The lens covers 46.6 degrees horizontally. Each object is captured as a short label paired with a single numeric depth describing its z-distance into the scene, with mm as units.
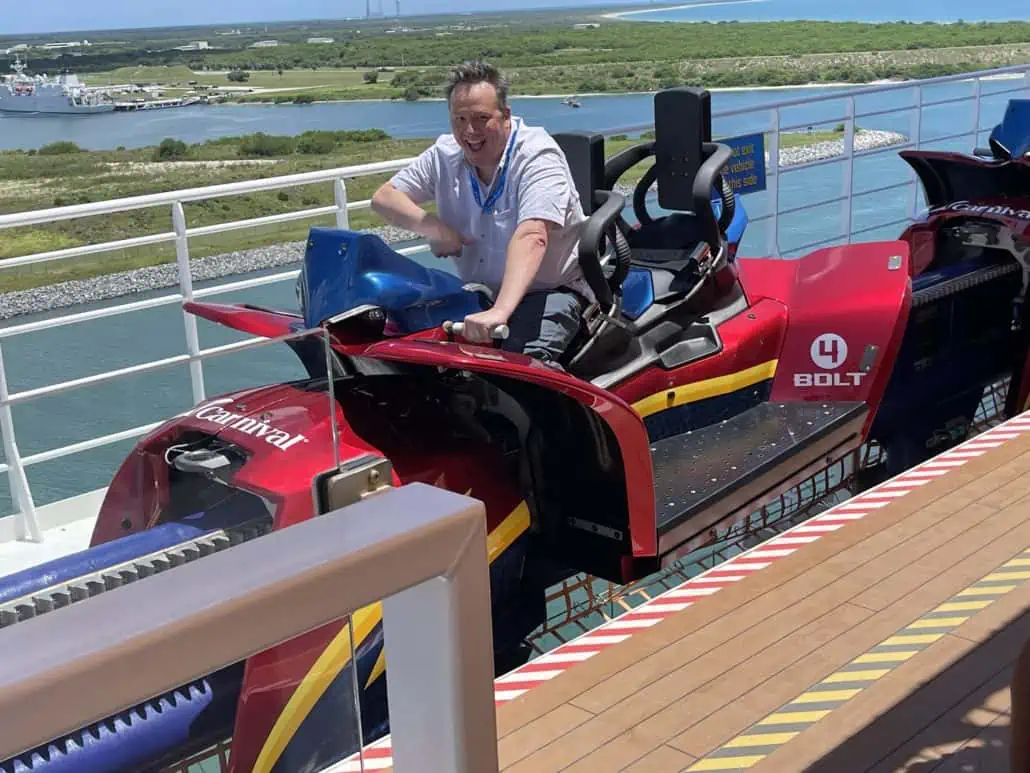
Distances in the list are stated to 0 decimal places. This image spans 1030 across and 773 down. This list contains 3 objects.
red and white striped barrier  2709
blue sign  6582
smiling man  3096
